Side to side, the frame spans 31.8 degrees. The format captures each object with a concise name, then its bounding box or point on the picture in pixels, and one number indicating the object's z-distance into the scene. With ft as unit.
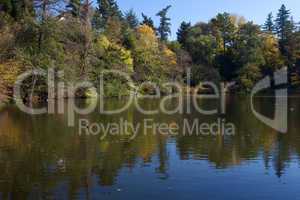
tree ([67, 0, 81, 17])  218.18
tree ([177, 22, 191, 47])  339.57
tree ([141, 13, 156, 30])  354.04
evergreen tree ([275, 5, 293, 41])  325.62
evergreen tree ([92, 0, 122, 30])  272.92
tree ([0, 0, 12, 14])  178.70
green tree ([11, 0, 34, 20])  180.24
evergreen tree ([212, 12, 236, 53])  316.40
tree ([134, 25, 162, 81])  255.91
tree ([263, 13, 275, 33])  349.02
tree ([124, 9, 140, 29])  328.86
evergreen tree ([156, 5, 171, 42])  360.69
